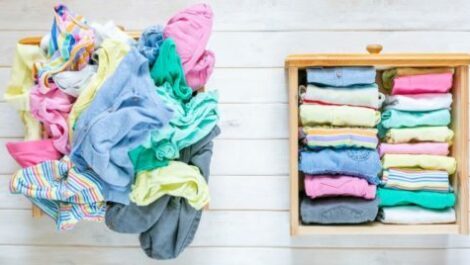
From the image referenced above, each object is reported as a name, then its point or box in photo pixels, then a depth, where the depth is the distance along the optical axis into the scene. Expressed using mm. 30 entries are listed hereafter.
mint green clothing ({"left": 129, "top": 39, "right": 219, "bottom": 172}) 1106
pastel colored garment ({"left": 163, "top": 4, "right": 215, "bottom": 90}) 1138
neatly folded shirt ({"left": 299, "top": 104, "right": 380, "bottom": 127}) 1181
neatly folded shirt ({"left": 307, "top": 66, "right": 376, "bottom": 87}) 1182
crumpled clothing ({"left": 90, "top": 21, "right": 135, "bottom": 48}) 1144
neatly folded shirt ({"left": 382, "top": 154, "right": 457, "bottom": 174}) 1200
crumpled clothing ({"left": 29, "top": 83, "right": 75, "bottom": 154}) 1119
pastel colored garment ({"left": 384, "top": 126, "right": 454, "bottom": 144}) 1198
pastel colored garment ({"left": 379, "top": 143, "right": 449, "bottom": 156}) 1204
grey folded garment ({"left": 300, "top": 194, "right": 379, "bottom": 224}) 1192
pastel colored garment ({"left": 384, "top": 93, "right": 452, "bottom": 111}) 1196
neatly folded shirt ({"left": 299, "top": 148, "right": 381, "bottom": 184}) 1183
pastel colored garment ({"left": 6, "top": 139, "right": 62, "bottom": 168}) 1126
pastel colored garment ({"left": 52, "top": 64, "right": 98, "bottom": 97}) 1111
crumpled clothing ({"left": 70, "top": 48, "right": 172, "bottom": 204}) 1047
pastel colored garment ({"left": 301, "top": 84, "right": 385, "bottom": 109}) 1185
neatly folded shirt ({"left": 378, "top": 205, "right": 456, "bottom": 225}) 1210
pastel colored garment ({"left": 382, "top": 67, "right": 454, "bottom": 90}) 1201
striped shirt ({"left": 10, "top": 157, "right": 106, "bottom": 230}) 1096
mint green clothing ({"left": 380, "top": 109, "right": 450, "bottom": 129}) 1199
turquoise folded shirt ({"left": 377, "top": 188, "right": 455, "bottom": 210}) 1202
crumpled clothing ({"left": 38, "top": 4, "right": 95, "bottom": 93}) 1118
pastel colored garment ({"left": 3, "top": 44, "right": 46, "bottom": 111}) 1173
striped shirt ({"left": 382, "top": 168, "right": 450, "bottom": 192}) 1200
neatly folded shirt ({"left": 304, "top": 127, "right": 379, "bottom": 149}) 1182
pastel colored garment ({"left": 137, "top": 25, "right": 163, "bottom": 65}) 1146
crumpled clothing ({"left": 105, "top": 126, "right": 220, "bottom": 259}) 1137
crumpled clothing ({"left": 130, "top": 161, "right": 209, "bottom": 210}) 1106
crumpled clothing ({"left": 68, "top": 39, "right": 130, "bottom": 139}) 1095
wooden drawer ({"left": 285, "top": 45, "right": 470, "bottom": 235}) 1170
